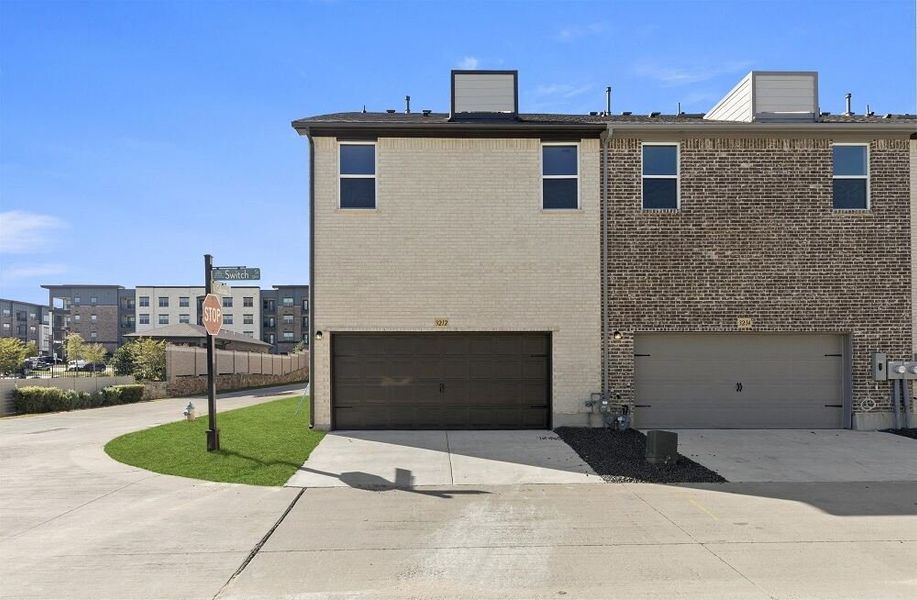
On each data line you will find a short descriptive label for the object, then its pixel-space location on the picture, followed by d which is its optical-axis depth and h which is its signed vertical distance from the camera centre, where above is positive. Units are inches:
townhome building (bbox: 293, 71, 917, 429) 534.9 +26.8
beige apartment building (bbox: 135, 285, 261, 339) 3457.2 -50.3
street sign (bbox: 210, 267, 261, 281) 446.0 +19.8
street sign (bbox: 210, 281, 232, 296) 449.4 +8.5
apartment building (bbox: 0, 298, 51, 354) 4040.4 -166.2
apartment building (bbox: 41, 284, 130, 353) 3880.4 -88.1
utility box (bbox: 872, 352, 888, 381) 535.2 -61.1
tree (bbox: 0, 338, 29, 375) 1387.8 -137.4
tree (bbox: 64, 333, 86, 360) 2103.8 -174.2
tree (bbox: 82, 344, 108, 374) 2060.2 -193.5
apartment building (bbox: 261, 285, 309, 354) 3513.8 -110.4
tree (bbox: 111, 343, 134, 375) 1293.1 -140.9
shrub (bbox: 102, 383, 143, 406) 990.4 -167.7
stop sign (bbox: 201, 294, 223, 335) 425.7 -11.4
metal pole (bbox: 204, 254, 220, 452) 430.3 -81.1
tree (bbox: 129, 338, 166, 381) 1185.4 -132.1
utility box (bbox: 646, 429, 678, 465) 384.2 -98.5
